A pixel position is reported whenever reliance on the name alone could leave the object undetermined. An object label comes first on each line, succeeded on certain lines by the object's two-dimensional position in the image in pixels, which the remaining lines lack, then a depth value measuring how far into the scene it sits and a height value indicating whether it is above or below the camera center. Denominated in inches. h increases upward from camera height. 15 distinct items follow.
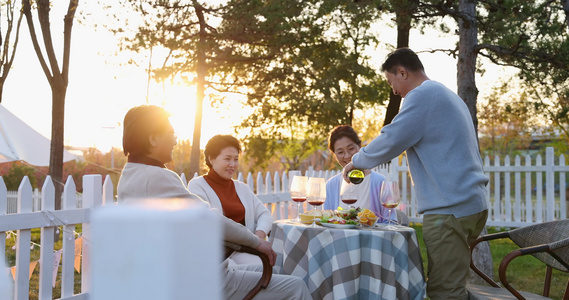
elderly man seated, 95.2 +1.2
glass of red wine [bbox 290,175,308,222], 155.1 -5.2
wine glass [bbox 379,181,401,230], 136.0 -5.7
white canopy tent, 411.2 +17.2
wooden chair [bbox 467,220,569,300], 124.8 -17.7
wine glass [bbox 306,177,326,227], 150.0 -5.8
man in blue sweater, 120.2 -0.7
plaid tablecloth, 127.0 -21.0
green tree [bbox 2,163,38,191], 819.4 -18.0
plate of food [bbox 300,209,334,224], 141.6 -11.3
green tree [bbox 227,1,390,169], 623.2 +108.2
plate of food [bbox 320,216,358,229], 134.7 -12.6
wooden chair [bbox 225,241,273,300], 114.4 -22.5
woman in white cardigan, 167.6 -7.0
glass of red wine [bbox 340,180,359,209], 150.4 -5.9
